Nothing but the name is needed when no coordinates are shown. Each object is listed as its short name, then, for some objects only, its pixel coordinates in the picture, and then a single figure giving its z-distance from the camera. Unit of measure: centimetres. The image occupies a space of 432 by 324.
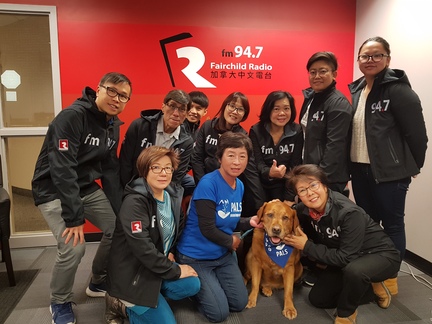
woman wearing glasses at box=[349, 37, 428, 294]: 235
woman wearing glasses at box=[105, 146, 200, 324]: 197
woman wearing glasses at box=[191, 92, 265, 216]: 288
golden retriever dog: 238
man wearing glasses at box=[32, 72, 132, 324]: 206
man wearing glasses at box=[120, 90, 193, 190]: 265
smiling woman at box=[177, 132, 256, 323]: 231
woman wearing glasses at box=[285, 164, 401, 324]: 224
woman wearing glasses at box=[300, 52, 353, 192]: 253
